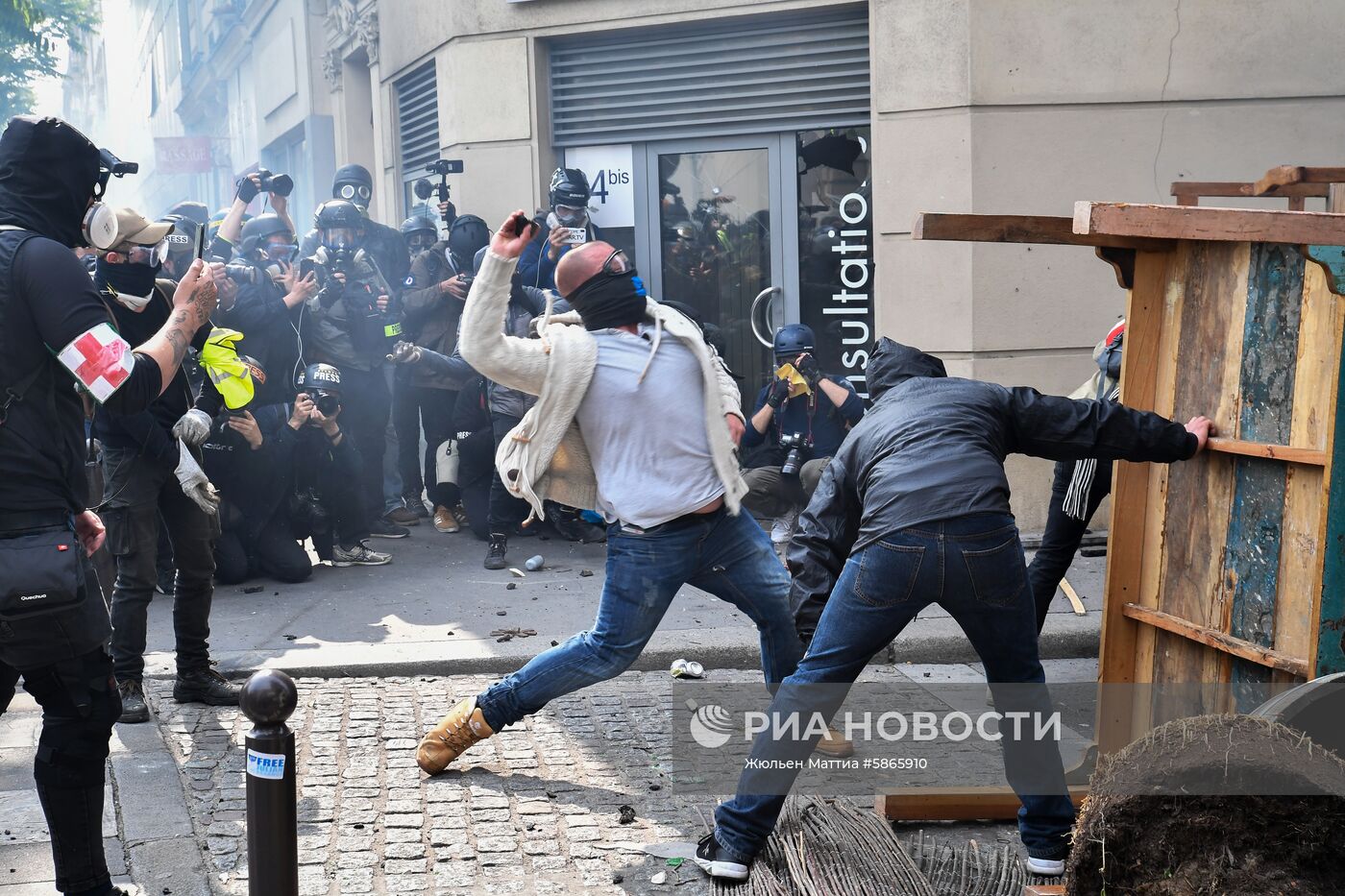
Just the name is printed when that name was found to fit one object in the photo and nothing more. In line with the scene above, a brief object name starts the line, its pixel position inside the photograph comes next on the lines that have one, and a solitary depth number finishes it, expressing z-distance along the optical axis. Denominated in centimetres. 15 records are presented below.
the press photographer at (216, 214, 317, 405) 822
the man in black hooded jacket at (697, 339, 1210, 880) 387
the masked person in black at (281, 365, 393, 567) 825
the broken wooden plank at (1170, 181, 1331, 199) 643
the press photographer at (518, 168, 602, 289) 953
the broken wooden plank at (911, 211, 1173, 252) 455
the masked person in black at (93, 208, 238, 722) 541
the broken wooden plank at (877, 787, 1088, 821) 457
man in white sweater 462
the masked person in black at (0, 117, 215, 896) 359
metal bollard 312
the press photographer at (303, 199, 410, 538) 907
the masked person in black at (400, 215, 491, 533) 966
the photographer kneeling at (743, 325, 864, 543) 879
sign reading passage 2815
